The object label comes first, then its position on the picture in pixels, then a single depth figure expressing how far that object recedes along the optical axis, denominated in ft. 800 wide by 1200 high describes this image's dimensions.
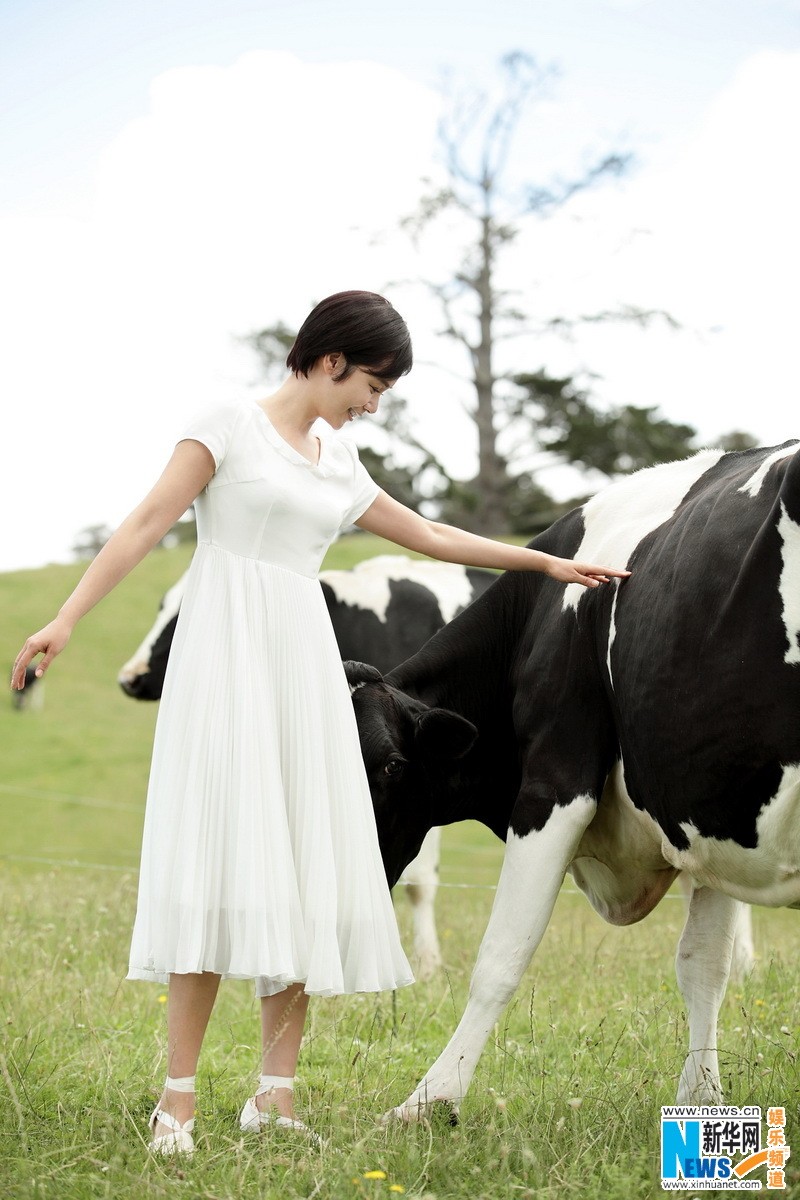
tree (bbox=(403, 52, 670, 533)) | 98.99
